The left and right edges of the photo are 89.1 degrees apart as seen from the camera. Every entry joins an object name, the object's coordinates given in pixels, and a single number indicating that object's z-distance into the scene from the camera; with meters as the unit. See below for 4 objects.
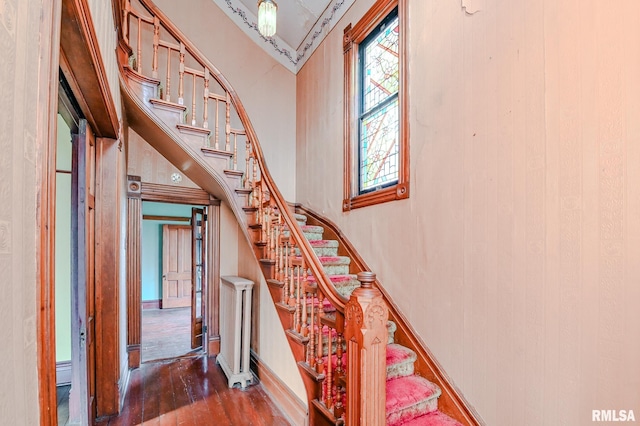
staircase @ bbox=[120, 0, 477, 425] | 1.77
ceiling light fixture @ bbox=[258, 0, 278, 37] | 2.93
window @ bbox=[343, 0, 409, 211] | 2.73
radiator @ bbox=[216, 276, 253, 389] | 3.28
